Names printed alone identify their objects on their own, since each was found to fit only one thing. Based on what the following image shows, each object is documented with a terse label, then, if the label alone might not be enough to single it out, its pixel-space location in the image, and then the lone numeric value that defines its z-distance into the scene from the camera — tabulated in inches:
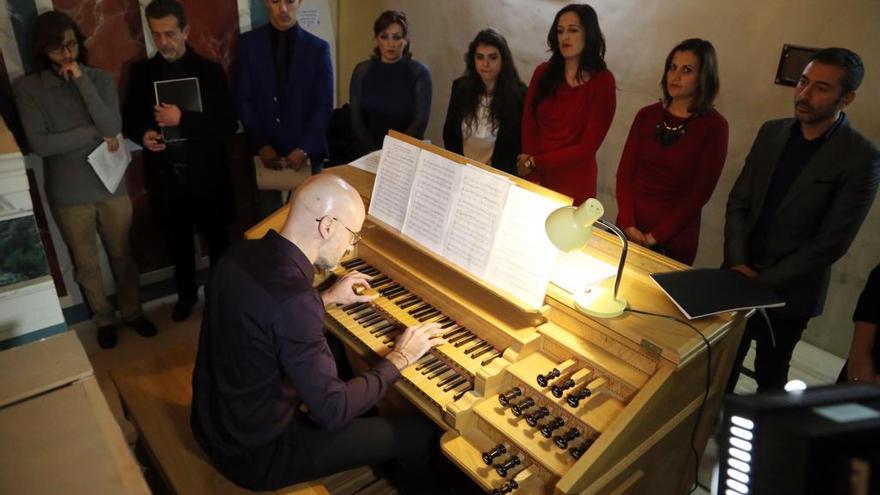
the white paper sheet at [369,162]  125.8
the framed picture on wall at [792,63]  132.6
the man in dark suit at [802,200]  97.7
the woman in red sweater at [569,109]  129.4
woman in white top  144.6
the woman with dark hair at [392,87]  153.5
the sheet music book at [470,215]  83.0
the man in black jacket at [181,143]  139.4
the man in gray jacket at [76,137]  124.8
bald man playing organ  71.9
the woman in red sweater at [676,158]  115.0
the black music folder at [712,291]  78.3
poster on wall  98.0
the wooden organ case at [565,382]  73.5
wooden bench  82.4
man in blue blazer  153.8
